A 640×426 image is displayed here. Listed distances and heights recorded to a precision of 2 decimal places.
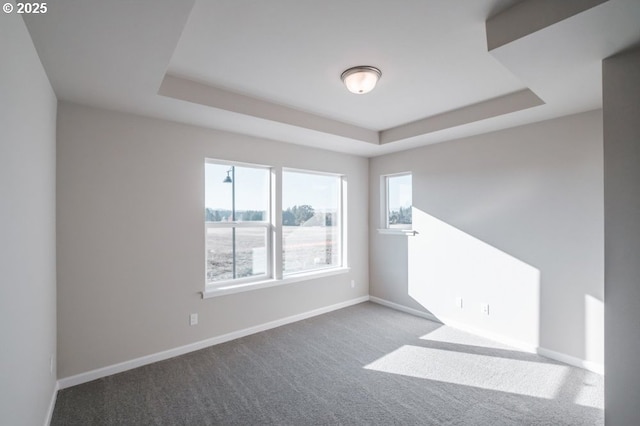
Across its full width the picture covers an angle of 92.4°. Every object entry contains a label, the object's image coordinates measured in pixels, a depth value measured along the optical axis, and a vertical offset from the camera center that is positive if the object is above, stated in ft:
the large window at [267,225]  11.64 -0.46
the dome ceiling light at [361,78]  7.75 +3.51
